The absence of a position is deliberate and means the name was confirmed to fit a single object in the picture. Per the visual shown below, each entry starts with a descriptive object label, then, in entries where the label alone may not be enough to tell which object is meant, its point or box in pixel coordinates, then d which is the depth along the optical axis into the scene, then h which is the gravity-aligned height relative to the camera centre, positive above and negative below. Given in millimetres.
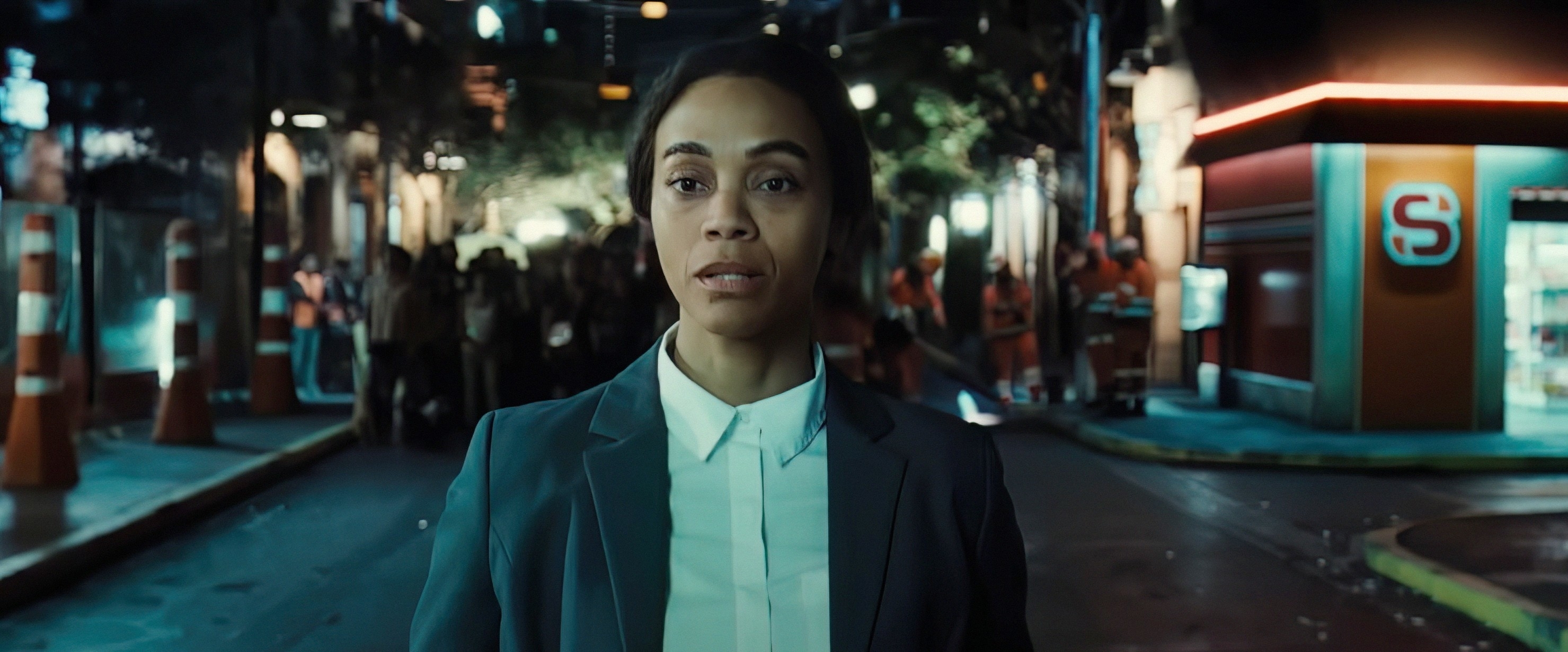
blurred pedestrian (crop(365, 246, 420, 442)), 13242 -333
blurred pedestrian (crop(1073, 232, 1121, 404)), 16094 -215
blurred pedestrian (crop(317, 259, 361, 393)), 20078 -703
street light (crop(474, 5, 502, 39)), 48062 +8377
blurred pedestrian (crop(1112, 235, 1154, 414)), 16062 -314
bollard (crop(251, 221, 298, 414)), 14359 -827
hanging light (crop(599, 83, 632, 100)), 36906 +4800
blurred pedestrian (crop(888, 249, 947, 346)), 17594 -74
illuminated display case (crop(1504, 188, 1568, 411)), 17984 -157
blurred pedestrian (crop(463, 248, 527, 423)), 13766 -362
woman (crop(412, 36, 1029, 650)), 1667 -217
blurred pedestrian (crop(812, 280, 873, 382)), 12422 -306
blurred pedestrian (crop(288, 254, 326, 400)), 17984 -431
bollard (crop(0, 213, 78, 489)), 9406 -698
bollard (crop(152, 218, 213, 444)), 11516 -615
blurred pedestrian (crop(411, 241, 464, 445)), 13469 -423
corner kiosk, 15477 +592
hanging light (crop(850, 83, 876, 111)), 32750 +4179
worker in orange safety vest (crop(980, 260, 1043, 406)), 17422 -454
